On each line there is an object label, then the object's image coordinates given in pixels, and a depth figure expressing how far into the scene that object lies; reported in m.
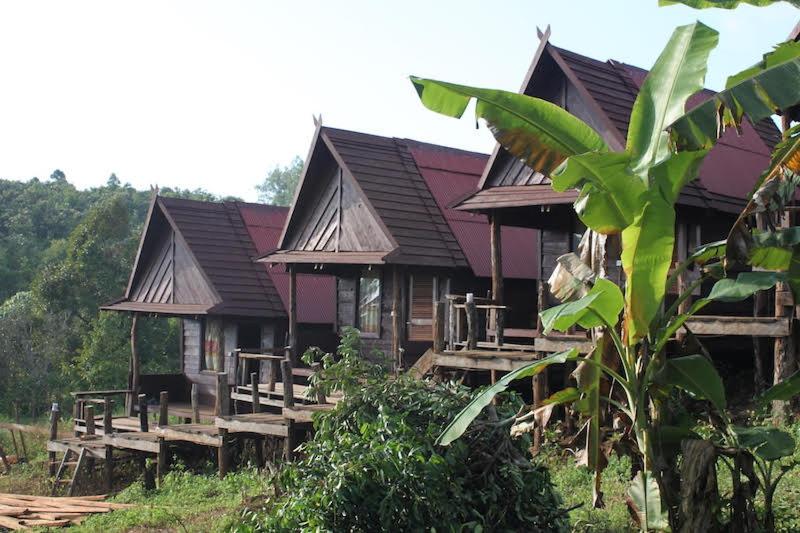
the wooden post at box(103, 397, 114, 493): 19.70
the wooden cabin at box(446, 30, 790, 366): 15.56
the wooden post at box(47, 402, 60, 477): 21.39
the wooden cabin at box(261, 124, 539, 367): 19.77
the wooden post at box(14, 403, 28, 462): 23.84
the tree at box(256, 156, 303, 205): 107.96
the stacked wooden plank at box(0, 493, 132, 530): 14.06
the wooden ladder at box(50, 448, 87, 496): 19.77
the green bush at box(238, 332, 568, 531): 7.86
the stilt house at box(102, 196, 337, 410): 24.33
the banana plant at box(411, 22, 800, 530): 7.33
